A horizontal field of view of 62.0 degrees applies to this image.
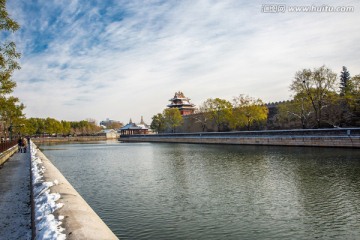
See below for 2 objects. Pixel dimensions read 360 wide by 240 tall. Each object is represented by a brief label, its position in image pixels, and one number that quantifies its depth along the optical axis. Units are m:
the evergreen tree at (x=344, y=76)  54.77
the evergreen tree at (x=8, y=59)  15.01
